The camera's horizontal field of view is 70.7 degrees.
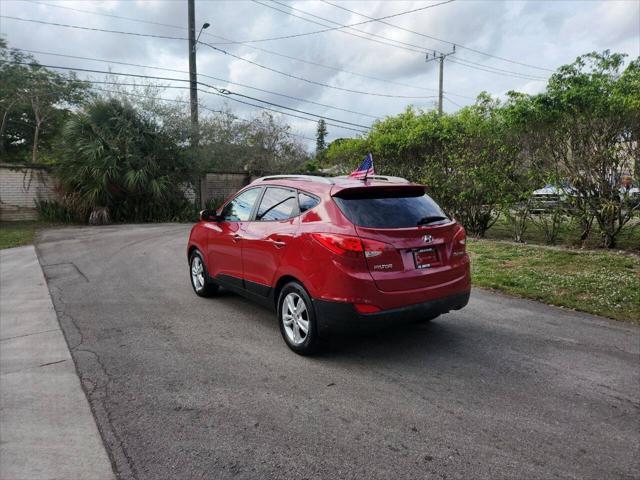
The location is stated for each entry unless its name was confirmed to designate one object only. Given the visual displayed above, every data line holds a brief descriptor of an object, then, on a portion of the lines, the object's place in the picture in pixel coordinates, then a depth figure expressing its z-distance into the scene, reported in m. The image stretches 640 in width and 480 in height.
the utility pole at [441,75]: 34.85
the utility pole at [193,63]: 20.50
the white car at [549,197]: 9.05
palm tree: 15.52
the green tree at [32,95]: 26.78
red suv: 3.78
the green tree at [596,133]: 8.00
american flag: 4.78
